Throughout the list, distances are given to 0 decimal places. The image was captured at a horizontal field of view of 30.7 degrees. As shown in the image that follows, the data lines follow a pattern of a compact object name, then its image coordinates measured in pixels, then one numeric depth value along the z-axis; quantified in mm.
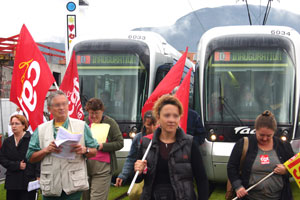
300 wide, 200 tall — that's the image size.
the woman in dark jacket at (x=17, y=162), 6684
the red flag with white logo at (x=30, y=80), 6391
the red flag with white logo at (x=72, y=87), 7855
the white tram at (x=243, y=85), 9781
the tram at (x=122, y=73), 10719
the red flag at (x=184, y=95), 6922
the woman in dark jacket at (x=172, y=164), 4113
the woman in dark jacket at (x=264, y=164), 4930
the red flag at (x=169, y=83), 7465
